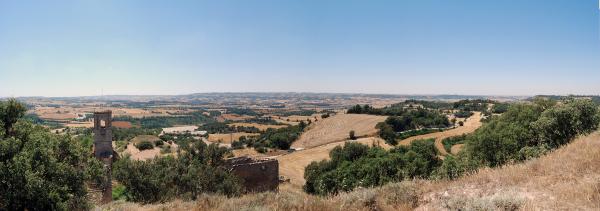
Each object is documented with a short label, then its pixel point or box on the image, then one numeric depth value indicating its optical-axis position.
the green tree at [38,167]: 10.65
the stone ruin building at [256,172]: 26.83
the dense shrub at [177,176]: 19.94
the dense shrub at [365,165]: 31.27
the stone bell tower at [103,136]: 32.62
